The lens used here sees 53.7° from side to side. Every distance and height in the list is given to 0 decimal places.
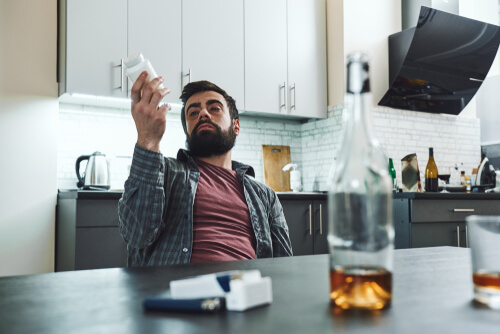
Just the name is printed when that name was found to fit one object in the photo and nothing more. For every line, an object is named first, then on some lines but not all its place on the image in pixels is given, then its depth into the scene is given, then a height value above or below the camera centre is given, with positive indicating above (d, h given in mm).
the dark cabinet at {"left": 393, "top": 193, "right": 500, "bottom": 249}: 3125 -200
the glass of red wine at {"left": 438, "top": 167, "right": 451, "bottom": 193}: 3879 +95
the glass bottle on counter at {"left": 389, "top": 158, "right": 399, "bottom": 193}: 3672 +93
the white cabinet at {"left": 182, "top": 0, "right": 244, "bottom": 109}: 3312 +1000
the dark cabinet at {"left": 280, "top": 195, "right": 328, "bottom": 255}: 3244 -245
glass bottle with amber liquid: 589 -39
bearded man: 1433 -24
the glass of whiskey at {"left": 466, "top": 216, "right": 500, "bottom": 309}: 618 -87
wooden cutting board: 3896 +167
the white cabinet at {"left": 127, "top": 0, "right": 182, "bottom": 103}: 3121 +983
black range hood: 3717 +1005
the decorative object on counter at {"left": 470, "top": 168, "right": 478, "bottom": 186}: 4391 +103
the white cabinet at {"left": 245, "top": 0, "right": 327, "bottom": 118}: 3602 +989
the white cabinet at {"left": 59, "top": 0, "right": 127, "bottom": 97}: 2896 +856
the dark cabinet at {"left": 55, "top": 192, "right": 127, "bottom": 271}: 2570 -245
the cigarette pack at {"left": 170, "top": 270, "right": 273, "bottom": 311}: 587 -122
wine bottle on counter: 3775 +96
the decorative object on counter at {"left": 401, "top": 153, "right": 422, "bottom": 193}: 3670 +101
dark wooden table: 527 -150
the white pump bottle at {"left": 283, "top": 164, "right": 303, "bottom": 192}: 3832 +62
